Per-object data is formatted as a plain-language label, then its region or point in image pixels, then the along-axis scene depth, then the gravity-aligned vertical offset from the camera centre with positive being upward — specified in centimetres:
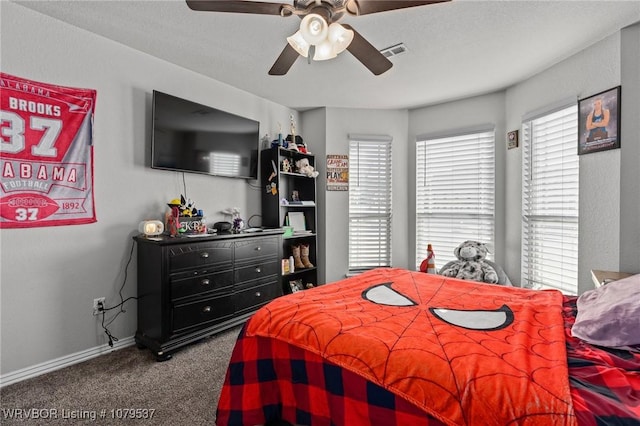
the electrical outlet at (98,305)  243 -75
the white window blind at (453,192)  366 +23
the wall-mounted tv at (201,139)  266 +69
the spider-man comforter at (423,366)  89 -53
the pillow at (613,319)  116 -43
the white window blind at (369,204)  416 +9
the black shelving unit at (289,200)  359 +13
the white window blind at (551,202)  273 +9
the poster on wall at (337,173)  407 +50
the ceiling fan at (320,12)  146 +97
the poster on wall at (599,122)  235 +71
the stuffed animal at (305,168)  385 +54
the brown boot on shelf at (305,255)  398 -58
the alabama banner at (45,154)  202 +40
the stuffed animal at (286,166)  374 +55
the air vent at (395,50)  252 +135
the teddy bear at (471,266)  316 -59
